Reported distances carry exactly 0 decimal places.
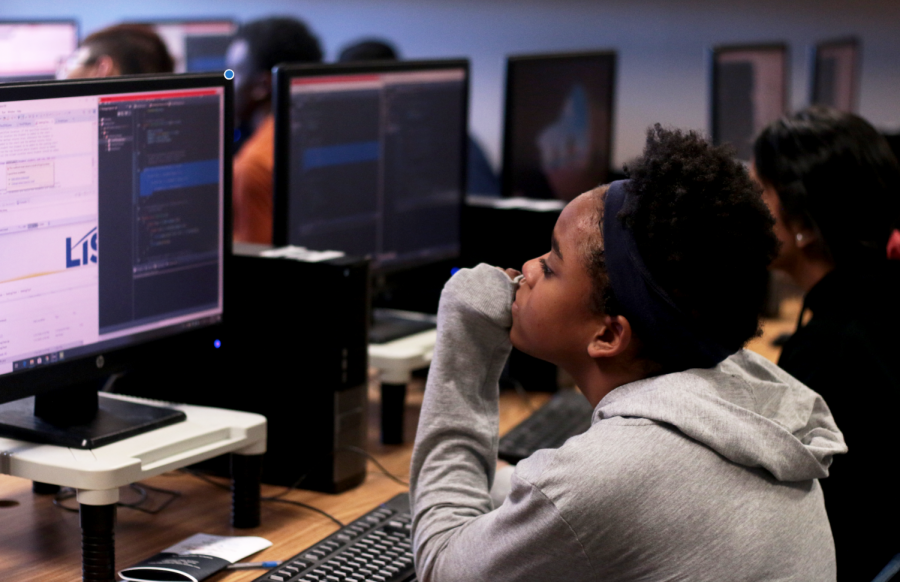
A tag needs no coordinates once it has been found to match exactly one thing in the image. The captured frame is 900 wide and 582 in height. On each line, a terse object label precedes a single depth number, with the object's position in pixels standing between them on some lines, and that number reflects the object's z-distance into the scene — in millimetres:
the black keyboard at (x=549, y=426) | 2709
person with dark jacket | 2493
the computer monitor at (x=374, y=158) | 2708
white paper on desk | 2318
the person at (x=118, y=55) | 3903
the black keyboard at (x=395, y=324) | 2857
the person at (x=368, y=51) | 4781
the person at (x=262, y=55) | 4092
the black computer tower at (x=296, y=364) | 2519
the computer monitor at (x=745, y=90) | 3628
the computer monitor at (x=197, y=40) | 5386
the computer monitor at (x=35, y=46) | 4735
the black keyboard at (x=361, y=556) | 2269
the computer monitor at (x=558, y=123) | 3233
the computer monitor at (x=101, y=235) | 2259
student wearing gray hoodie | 2044
